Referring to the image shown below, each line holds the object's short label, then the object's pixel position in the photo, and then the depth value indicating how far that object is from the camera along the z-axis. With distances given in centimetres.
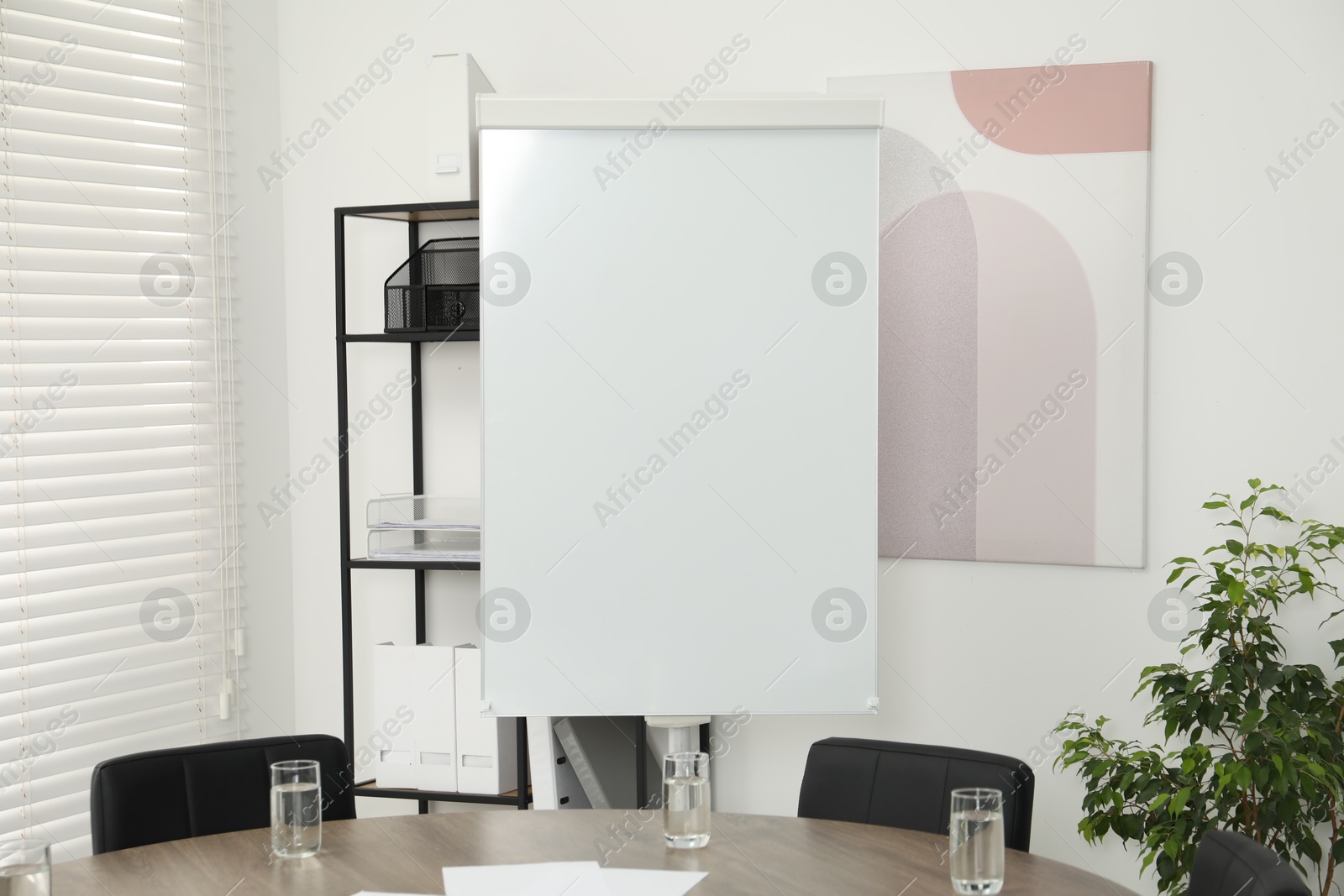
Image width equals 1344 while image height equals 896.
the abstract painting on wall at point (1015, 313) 279
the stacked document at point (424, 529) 301
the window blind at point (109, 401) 281
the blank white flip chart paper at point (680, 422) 266
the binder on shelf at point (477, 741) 302
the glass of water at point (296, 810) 174
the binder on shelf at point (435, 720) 304
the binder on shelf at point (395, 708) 309
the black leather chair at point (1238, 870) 139
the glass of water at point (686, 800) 179
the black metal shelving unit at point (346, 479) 300
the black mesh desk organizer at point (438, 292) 303
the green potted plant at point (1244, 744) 230
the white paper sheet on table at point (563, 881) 165
